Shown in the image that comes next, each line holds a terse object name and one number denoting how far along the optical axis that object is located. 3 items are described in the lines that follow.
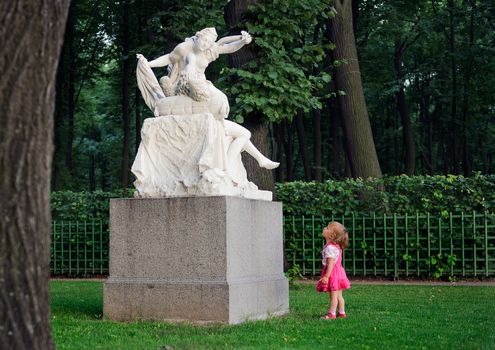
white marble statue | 10.95
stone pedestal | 10.40
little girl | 11.01
